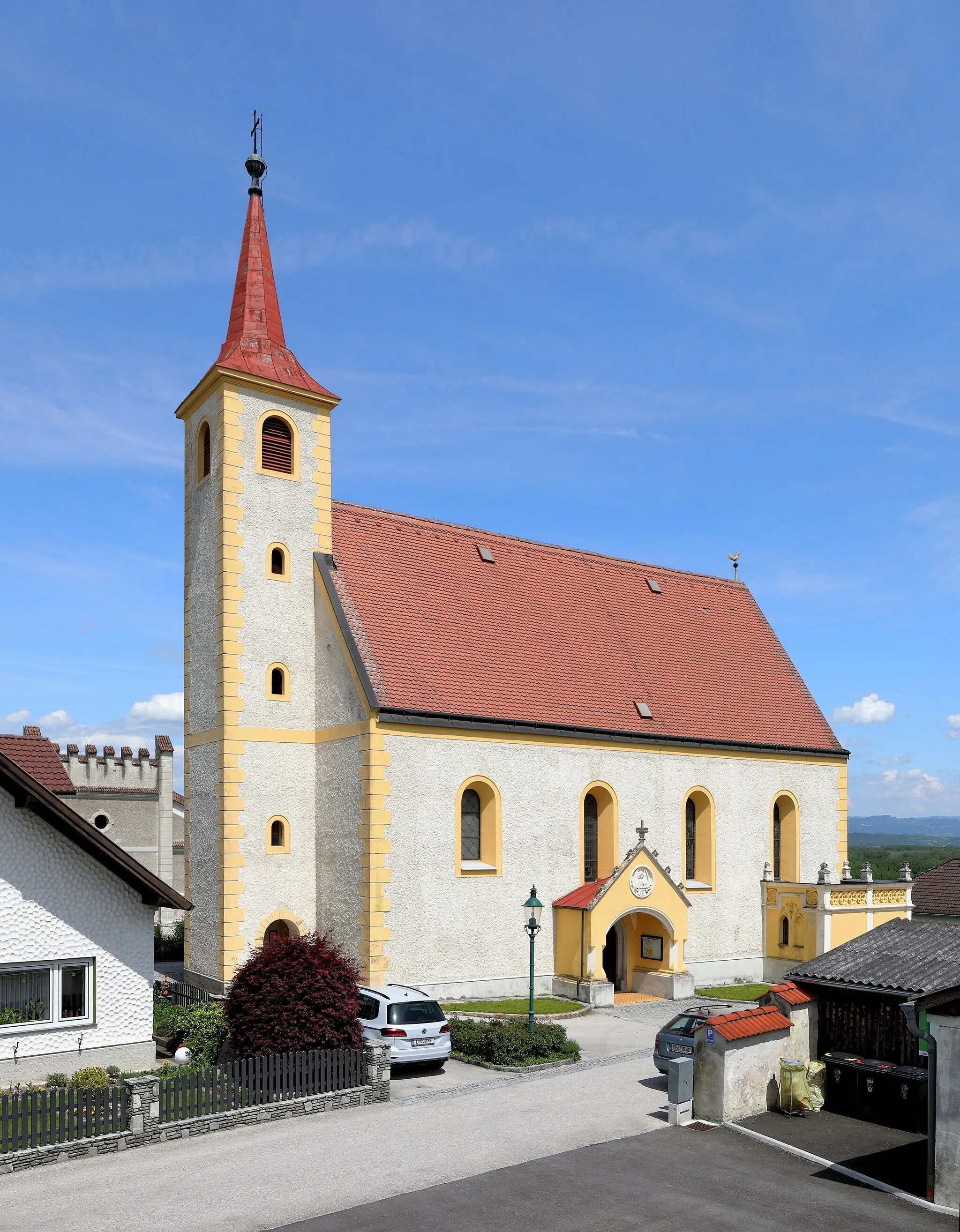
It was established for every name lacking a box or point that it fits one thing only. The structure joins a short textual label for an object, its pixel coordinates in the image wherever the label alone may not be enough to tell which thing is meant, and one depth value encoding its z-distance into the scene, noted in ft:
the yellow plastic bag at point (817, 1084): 56.80
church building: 84.53
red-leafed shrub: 60.49
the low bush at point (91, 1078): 57.72
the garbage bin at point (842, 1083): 57.57
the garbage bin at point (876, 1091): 55.59
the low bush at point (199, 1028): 66.80
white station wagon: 64.39
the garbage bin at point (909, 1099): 54.29
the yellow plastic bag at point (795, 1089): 56.24
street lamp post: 74.17
